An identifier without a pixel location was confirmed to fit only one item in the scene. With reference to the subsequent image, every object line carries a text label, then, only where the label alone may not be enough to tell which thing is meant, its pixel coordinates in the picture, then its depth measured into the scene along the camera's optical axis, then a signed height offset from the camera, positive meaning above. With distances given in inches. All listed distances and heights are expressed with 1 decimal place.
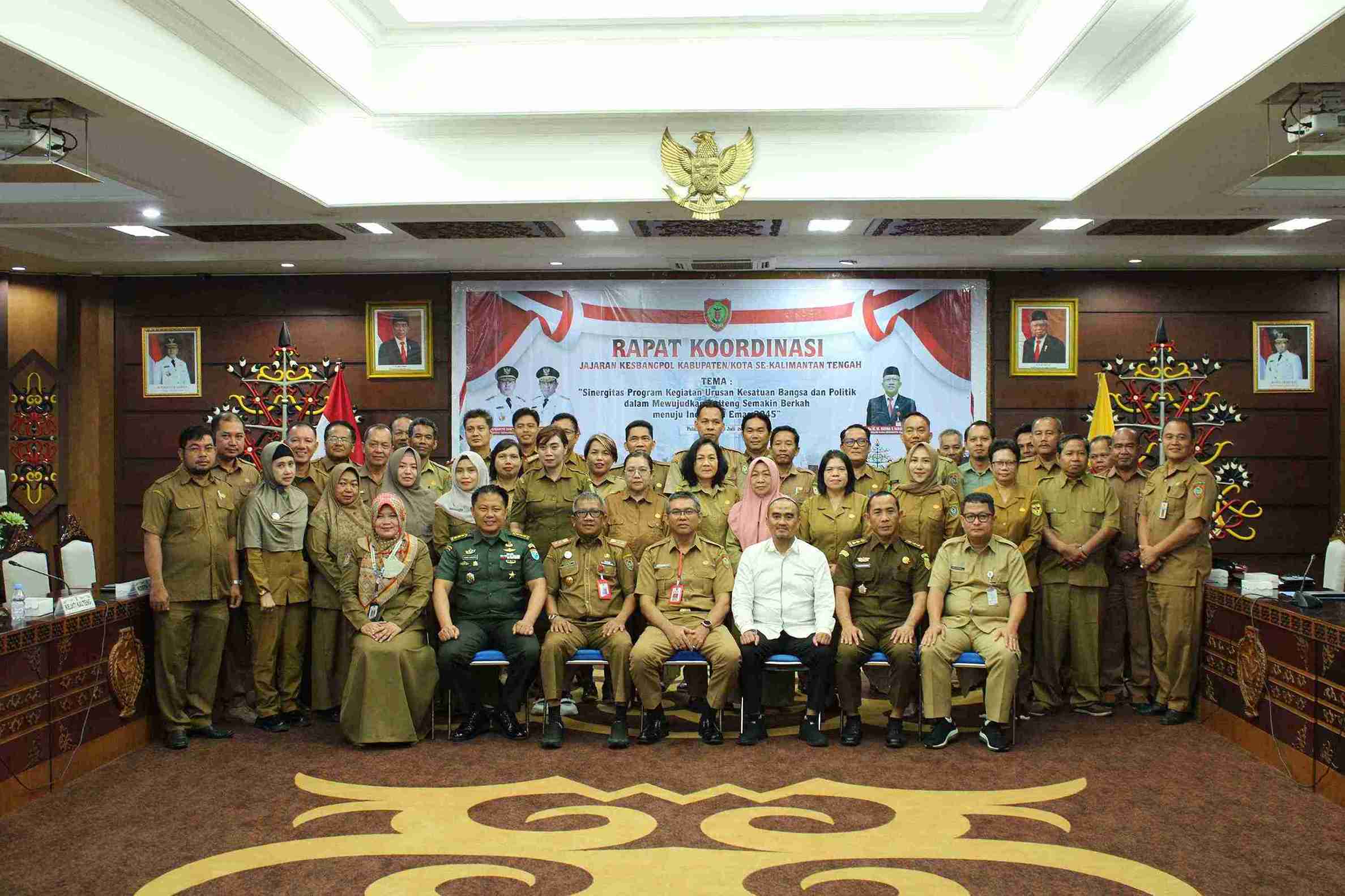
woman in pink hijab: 231.3 -16.4
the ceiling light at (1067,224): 283.2 +56.0
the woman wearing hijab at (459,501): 232.5 -15.0
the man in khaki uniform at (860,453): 249.3 -4.9
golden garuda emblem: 247.0 +61.4
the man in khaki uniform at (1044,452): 242.4 -4.6
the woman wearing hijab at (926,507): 231.9 -16.5
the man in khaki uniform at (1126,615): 233.8 -40.9
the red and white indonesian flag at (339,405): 327.9 +9.1
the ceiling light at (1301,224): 285.7 +56.3
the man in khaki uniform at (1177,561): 219.3 -27.1
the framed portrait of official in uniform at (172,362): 356.8 +24.3
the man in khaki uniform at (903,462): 254.2 -7.4
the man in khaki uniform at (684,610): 205.0 -35.9
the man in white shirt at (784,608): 205.9 -34.9
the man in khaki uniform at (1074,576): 228.8 -31.5
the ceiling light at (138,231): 291.6 +56.7
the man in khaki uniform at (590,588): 212.1 -31.8
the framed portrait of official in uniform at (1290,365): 339.0 +21.1
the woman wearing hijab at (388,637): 201.9 -39.7
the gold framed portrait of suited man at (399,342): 349.4 +30.0
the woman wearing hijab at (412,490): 233.5 -12.4
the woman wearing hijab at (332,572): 219.1 -28.5
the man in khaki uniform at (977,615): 199.9 -36.1
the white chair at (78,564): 206.1 -25.1
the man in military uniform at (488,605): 208.8 -34.7
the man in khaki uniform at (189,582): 206.1 -29.0
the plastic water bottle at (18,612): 176.9 -29.6
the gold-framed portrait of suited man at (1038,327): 338.6 +32.1
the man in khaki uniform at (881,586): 210.7 -31.3
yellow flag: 313.0 +4.5
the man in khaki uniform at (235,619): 222.2 -39.3
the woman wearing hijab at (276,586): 216.8 -31.1
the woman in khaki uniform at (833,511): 226.4 -17.0
